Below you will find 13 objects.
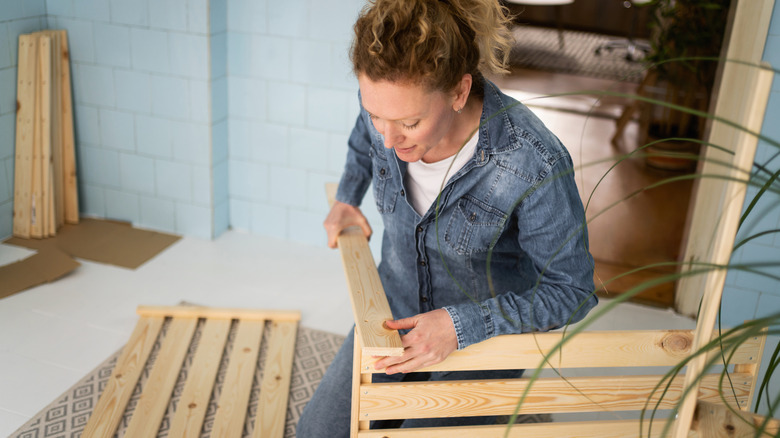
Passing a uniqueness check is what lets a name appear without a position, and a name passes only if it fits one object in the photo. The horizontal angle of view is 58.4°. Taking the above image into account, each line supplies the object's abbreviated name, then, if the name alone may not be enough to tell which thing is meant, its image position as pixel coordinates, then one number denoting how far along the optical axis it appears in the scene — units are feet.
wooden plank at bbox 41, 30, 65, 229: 10.37
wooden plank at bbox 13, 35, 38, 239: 10.04
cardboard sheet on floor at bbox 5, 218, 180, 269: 10.27
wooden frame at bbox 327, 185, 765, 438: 3.99
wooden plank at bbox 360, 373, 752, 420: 3.98
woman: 4.25
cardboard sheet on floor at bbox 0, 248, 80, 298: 9.23
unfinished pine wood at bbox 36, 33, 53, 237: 10.08
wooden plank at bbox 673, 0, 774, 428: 2.54
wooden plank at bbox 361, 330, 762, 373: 4.03
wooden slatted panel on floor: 7.06
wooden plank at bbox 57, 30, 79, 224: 10.62
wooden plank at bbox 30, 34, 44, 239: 10.25
